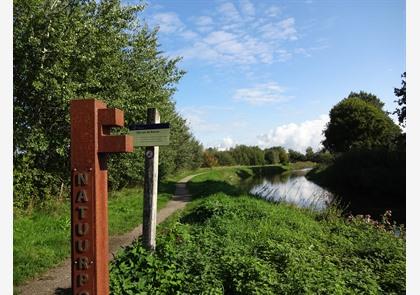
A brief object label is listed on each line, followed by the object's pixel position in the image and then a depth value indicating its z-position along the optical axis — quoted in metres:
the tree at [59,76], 11.13
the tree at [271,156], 98.91
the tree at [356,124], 52.34
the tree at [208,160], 70.75
